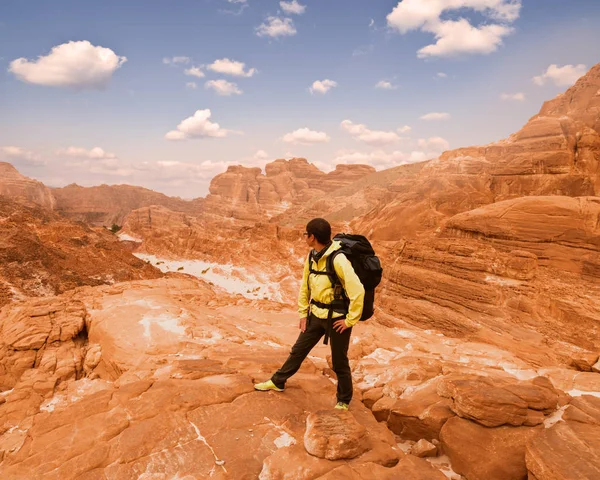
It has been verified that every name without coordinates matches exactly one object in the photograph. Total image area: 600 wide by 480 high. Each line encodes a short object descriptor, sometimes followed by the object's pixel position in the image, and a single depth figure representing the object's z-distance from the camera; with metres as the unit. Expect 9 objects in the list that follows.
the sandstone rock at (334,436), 2.89
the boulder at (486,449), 2.94
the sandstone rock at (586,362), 8.30
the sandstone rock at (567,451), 2.49
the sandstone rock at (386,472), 2.66
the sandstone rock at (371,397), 4.47
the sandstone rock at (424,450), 3.30
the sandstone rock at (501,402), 3.35
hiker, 3.44
